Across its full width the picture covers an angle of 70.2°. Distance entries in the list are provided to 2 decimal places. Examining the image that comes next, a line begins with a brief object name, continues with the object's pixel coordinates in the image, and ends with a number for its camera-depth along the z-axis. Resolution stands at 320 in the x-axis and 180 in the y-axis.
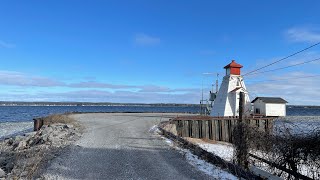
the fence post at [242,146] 7.33
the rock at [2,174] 6.54
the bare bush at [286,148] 5.71
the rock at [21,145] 12.06
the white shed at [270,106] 28.39
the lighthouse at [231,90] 23.80
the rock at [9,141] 14.14
